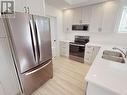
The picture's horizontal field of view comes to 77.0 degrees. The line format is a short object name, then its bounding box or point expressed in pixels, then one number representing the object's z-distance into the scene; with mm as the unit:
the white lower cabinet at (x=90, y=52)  3080
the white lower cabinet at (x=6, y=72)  1420
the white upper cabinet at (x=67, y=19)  3838
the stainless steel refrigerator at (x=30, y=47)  1345
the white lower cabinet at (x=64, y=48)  3998
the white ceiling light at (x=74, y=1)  3006
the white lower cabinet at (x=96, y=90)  873
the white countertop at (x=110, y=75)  819
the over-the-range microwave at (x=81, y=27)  3432
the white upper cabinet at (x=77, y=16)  3520
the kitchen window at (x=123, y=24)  2888
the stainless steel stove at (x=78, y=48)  3461
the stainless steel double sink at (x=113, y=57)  1613
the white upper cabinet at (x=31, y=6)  1596
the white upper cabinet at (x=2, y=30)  1336
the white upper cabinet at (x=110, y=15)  2734
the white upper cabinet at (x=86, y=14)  3273
